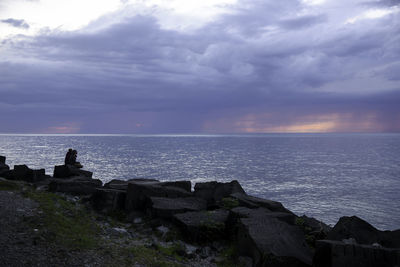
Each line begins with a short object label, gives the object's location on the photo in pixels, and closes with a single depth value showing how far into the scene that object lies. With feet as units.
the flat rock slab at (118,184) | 61.62
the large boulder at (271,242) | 30.91
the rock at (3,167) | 78.50
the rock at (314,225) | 46.40
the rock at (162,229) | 42.12
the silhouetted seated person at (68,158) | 87.61
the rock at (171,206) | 45.52
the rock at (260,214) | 41.16
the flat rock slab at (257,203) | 49.80
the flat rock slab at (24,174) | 75.72
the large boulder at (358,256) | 27.71
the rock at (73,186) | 62.85
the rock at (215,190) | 59.67
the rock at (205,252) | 36.37
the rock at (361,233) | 35.88
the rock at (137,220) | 46.76
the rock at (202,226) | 40.13
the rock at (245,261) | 33.35
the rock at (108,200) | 51.60
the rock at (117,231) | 38.92
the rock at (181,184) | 59.74
